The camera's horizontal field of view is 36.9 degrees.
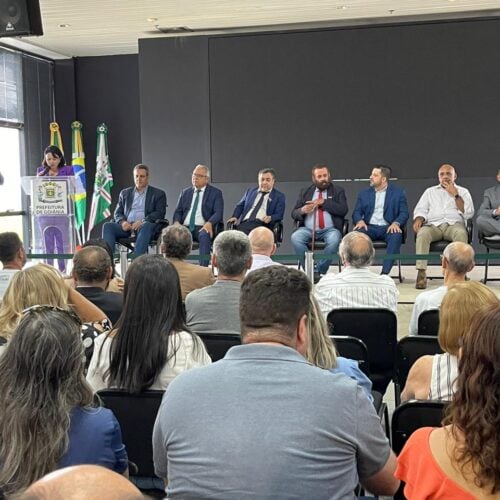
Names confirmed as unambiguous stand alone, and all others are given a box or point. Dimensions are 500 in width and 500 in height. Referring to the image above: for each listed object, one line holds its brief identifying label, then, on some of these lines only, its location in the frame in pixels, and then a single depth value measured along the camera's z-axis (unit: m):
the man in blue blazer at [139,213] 8.09
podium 8.25
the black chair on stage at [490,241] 7.50
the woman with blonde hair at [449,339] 2.44
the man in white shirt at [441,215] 7.63
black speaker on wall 5.89
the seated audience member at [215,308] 3.50
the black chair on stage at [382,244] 7.75
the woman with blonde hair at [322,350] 2.26
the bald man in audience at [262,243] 4.99
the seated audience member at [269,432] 1.54
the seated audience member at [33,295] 2.84
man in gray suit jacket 7.64
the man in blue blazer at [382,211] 7.69
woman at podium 8.31
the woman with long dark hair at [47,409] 1.64
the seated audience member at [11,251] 4.29
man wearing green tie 8.16
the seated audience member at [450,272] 3.82
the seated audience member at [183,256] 4.52
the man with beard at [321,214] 7.79
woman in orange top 1.43
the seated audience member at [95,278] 3.64
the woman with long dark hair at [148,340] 2.49
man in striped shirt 4.12
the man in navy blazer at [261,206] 8.02
